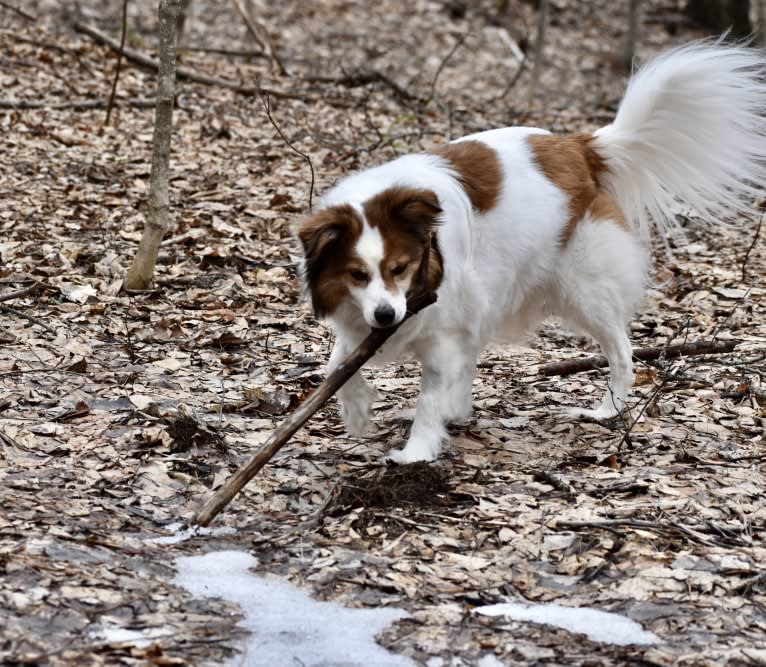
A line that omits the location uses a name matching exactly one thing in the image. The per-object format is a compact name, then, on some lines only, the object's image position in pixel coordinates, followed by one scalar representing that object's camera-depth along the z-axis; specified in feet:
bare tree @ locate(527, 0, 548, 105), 47.01
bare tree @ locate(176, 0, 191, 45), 50.70
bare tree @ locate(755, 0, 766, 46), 45.26
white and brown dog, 16.03
